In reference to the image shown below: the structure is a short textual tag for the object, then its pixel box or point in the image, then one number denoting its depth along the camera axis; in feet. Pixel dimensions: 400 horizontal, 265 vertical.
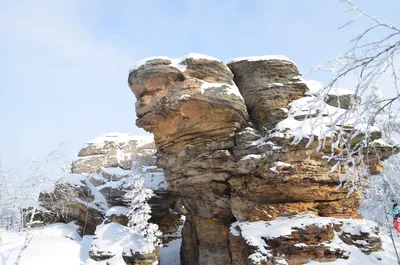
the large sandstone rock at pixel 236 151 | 49.98
